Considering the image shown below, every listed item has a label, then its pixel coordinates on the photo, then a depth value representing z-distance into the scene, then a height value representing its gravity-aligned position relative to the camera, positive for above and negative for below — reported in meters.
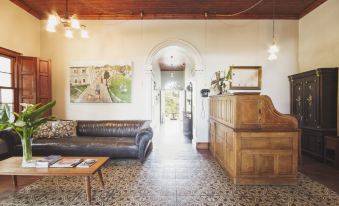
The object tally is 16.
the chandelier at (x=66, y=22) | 3.20 +1.29
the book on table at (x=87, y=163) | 2.85 -0.86
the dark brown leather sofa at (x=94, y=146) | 4.29 -0.90
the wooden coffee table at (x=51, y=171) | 2.63 -0.88
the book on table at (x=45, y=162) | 2.85 -0.82
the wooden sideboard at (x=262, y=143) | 3.25 -0.64
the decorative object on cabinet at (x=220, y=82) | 4.88 +0.52
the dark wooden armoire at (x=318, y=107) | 4.43 -0.11
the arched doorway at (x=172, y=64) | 5.71 +1.55
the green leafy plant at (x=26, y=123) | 2.81 -0.27
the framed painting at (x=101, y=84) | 5.70 +0.52
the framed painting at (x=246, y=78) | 5.69 +0.66
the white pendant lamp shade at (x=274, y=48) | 4.18 +1.09
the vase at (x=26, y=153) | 2.89 -0.71
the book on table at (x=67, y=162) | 2.88 -0.85
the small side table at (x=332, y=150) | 4.07 -0.97
